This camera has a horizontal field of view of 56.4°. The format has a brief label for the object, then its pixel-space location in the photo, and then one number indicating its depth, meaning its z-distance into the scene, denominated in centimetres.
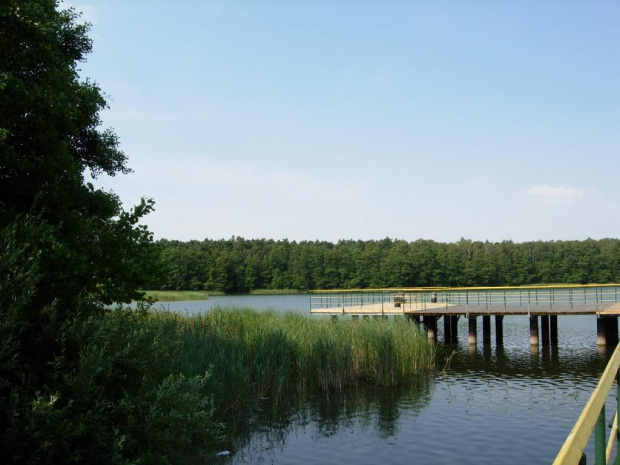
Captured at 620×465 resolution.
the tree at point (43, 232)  594
